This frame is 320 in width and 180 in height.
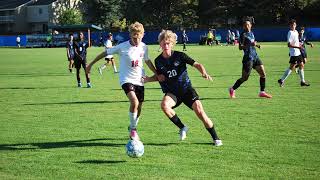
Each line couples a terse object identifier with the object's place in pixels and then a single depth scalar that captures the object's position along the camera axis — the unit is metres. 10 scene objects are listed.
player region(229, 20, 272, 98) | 13.82
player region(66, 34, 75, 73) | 19.49
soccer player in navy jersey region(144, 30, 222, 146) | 8.18
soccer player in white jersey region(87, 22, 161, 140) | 8.61
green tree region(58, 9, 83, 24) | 95.00
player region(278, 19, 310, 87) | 16.11
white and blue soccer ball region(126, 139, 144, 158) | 7.36
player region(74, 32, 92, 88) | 18.85
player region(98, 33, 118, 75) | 23.45
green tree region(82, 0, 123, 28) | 93.19
